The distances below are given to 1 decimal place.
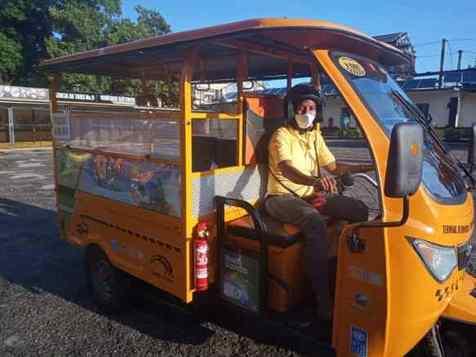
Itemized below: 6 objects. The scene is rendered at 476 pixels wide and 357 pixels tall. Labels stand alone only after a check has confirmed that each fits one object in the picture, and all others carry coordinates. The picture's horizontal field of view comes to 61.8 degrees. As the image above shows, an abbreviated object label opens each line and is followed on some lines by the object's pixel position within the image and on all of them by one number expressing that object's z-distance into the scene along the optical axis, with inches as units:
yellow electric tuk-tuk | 80.4
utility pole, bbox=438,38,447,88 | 971.6
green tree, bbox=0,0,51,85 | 967.6
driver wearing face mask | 99.3
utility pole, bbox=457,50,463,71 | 1369.8
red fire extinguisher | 108.1
